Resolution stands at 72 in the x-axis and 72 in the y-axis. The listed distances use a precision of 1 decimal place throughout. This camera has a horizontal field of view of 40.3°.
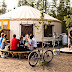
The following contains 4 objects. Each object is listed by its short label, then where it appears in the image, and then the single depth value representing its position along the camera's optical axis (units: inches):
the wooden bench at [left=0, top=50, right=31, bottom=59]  150.0
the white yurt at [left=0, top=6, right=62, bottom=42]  287.0
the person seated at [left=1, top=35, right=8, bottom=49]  166.0
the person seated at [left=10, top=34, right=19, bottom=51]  150.6
